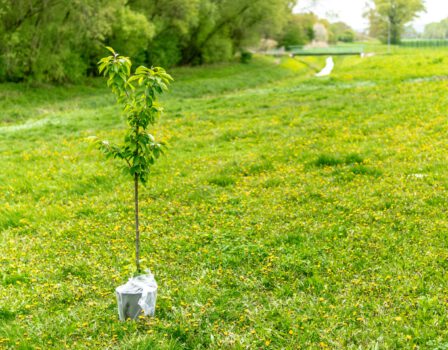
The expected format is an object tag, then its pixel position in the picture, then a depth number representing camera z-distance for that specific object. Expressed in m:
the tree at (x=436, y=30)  102.31
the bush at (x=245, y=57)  65.06
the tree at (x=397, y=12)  109.19
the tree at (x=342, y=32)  159.12
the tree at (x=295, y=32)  94.62
